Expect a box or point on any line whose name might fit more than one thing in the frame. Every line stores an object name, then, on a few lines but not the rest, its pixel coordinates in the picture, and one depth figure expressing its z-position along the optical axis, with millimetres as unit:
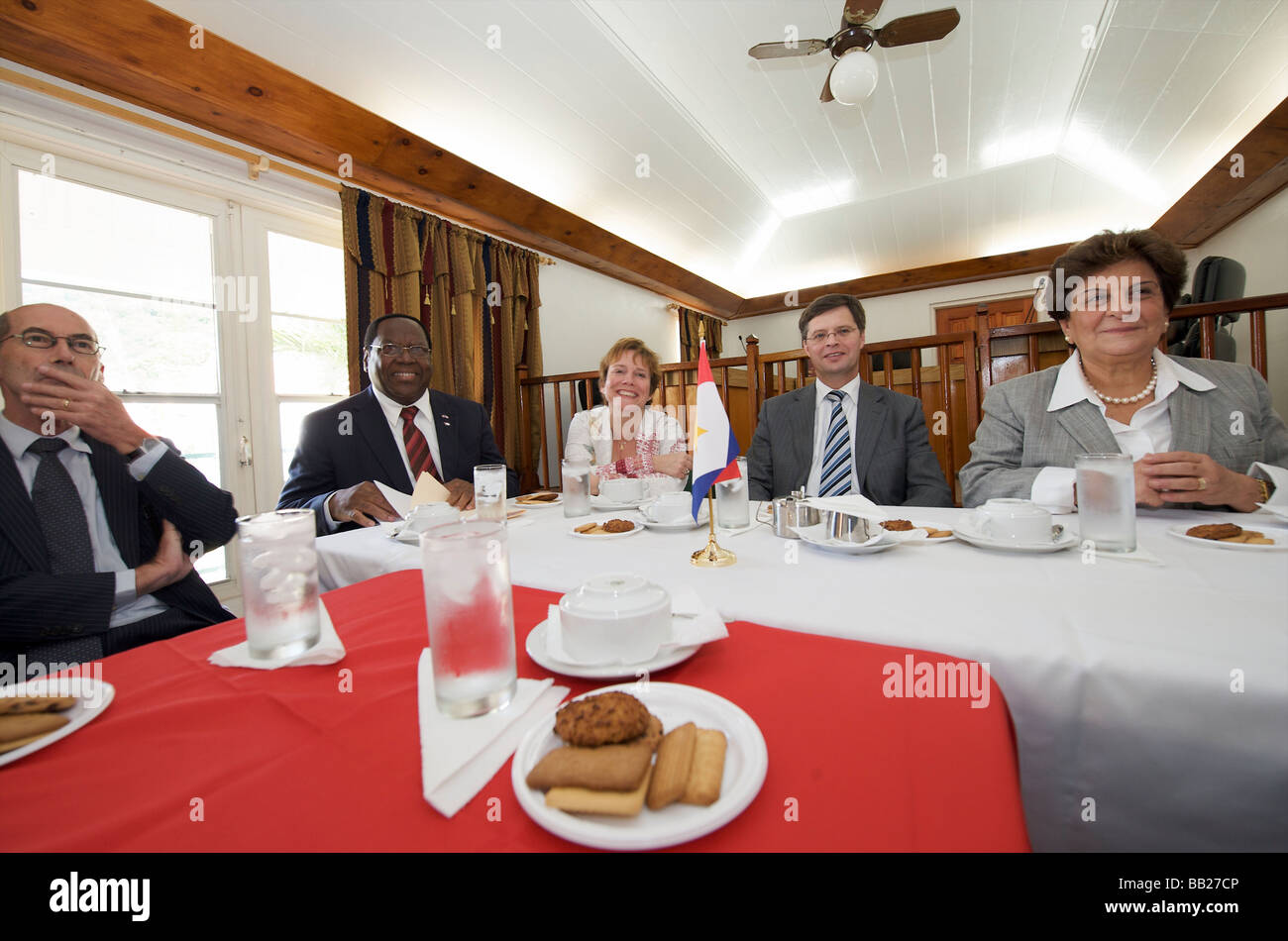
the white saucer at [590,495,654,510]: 1704
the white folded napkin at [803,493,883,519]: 1071
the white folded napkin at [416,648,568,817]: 392
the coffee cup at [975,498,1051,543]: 962
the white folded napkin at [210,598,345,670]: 621
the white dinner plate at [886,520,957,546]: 1048
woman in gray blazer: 1335
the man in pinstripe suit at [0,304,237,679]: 927
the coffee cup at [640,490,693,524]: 1350
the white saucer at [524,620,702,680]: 545
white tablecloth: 520
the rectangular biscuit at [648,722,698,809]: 366
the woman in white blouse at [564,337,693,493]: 2691
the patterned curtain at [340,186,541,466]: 3078
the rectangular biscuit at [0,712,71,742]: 462
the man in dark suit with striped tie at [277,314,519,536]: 2039
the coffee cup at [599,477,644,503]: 1732
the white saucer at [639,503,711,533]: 1302
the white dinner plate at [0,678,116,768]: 460
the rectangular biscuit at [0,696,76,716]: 495
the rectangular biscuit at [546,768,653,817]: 351
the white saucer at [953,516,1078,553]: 926
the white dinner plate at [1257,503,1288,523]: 1007
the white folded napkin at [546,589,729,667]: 591
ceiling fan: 2398
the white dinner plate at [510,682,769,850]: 332
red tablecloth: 360
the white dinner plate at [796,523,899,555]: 966
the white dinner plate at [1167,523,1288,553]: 846
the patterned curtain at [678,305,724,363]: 6219
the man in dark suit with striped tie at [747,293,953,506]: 1954
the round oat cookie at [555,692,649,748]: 414
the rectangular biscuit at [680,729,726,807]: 365
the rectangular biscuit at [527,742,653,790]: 369
